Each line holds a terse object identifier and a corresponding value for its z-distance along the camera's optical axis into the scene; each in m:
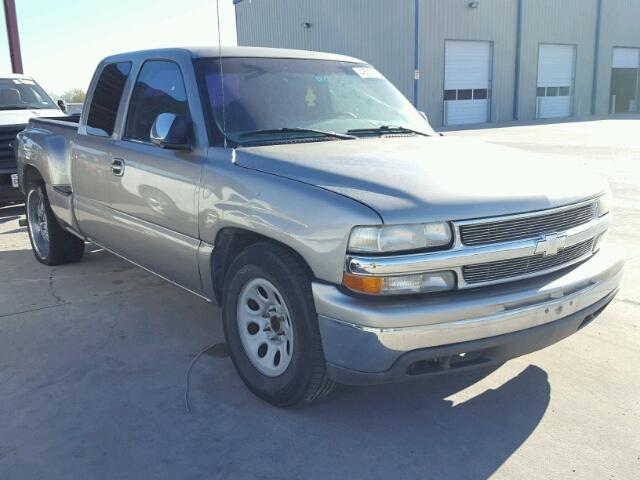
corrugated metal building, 28.72
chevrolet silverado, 2.73
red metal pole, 16.53
